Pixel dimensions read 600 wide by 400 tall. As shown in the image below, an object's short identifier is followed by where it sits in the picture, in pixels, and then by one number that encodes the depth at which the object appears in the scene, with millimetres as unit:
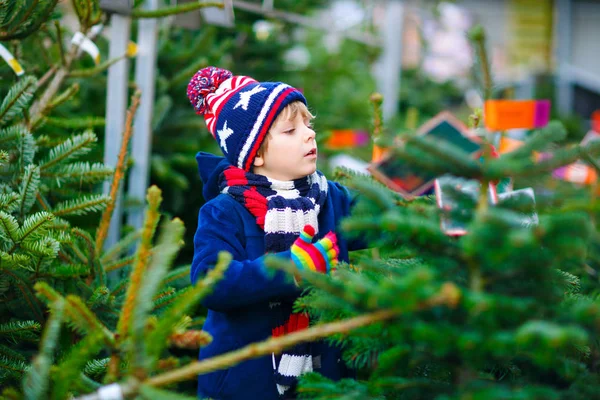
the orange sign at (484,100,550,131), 3131
